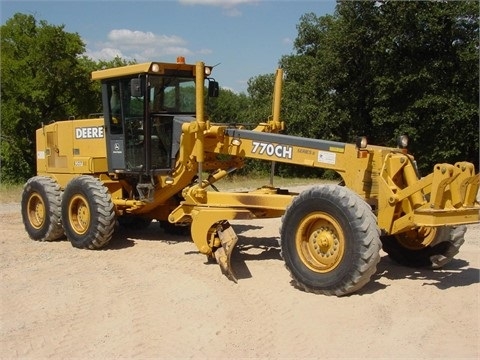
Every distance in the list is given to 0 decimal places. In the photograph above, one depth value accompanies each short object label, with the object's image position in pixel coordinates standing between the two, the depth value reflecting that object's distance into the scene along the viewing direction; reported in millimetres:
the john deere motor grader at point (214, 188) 6348
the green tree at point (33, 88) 30703
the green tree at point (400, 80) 27125
